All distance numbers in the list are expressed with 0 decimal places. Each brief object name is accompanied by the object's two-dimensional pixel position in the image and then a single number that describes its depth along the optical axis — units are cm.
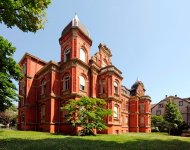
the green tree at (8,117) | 5249
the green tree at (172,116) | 4616
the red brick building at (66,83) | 2823
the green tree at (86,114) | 2366
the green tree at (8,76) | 1698
